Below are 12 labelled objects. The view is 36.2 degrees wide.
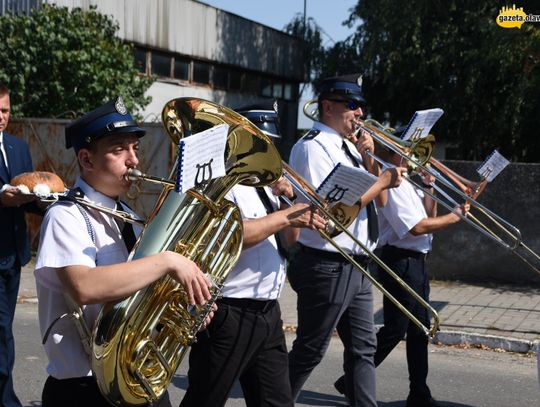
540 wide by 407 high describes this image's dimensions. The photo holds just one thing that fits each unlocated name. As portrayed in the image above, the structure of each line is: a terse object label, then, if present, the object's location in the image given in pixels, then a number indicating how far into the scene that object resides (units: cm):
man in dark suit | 437
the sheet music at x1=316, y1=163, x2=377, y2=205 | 373
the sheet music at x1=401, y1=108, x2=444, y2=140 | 510
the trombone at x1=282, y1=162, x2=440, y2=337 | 384
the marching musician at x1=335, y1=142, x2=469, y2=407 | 502
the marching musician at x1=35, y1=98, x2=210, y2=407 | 248
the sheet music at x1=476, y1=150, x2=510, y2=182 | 553
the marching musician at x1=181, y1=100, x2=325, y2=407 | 344
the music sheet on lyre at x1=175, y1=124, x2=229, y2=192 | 247
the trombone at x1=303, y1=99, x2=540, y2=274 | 495
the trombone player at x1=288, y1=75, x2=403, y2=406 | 427
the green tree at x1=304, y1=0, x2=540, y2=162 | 1517
